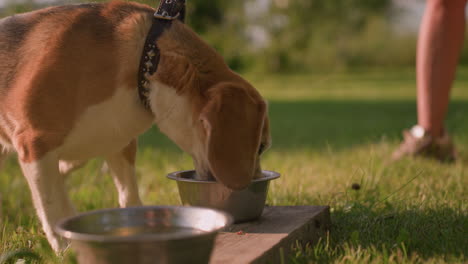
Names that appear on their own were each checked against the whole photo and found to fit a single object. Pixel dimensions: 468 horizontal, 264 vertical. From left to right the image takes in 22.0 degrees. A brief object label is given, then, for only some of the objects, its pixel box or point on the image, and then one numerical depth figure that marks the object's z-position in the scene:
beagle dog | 1.71
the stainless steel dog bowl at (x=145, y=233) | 1.50
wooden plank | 1.65
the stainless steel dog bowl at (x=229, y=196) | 1.80
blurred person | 2.48
